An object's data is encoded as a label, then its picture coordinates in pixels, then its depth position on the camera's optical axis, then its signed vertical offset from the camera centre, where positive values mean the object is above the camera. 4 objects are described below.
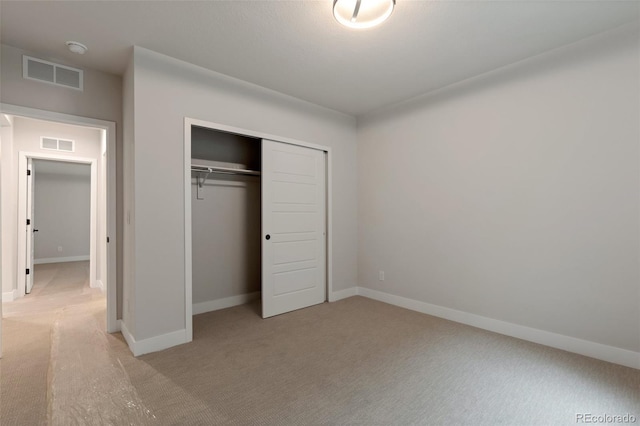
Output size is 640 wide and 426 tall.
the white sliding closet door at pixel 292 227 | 3.45 -0.17
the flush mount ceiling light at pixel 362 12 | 1.88 +1.36
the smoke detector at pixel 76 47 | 2.47 +1.45
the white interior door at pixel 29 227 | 4.27 -0.19
